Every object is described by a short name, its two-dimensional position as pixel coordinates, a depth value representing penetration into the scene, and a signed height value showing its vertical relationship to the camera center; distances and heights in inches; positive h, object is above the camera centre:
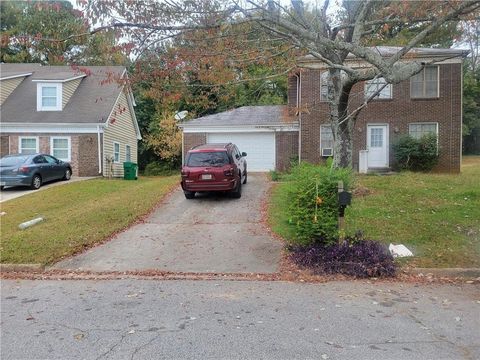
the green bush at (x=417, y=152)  800.9 +20.8
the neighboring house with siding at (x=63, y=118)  919.0 +95.0
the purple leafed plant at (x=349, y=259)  280.7 -61.7
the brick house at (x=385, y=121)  821.9 +82.0
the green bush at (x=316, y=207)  301.0 -29.3
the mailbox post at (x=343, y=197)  293.9 -21.8
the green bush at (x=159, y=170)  1429.6 -19.9
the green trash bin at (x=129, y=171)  976.9 -15.6
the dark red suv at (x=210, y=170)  523.5 -7.4
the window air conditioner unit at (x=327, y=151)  860.6 +24.4
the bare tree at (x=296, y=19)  296.4 +101.5
